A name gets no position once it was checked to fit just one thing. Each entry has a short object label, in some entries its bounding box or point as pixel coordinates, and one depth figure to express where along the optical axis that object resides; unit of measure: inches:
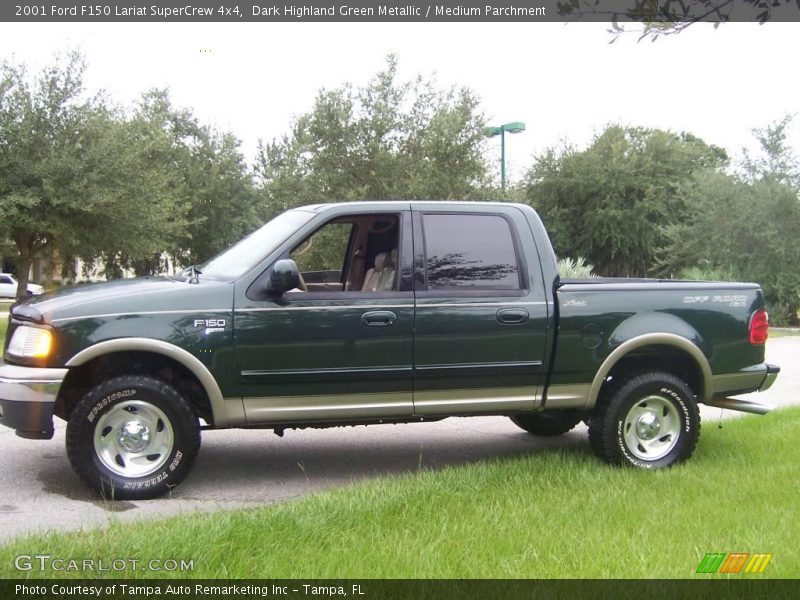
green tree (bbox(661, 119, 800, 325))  1005.8
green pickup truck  205.3
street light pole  985.9
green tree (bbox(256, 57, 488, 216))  1029.2
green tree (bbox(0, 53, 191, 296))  695.1
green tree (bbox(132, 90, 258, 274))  1282.0
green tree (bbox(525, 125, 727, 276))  1364.4
